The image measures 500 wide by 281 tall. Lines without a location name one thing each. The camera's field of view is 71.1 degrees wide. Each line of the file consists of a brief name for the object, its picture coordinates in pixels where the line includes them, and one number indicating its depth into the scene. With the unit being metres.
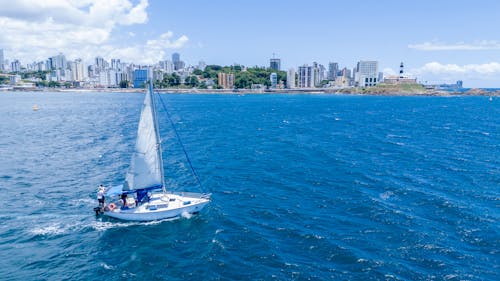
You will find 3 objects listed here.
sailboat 37.72
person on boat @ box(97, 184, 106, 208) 38.28
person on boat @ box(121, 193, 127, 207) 38.72
